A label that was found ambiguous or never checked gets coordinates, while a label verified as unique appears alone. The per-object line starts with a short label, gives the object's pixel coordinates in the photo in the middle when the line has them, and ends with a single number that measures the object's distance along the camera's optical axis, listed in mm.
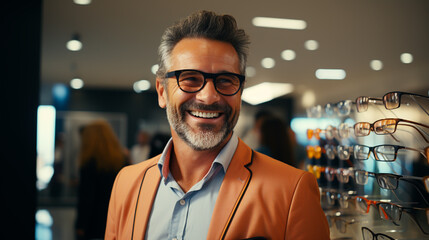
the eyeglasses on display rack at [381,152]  1103
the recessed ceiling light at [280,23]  2703
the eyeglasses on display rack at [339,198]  1389
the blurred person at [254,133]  2350
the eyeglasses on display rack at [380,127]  1084
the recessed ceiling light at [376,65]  2058
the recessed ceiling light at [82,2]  2829
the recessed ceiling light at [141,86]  3305
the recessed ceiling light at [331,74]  2352
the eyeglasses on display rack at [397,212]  1074
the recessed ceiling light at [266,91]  3133
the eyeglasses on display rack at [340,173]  1374
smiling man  1088
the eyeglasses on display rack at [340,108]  1364
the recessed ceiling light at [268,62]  3203
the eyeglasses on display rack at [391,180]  1103
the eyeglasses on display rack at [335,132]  1373
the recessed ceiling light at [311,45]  2776
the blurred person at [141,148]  3072
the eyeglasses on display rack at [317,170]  1566
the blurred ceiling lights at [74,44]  3179
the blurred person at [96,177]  2762
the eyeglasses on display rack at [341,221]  1390
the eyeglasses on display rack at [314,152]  1590
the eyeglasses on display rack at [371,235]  1177
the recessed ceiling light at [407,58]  1853
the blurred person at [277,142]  2145
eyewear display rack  1107
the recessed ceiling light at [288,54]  3041
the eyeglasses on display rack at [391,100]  1108
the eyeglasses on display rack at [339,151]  1353
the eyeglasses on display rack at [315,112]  1568
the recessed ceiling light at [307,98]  2559
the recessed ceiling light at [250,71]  3260
